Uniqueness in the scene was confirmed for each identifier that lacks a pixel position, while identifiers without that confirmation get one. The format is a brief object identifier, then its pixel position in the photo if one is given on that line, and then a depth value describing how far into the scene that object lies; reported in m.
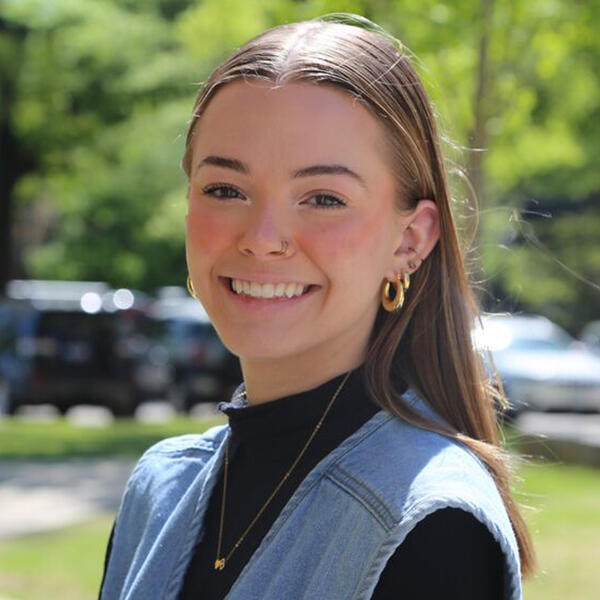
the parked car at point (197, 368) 22.23
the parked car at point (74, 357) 19.95
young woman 1.70
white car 19.78
